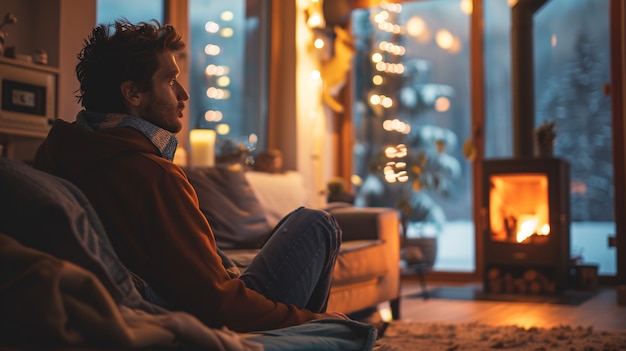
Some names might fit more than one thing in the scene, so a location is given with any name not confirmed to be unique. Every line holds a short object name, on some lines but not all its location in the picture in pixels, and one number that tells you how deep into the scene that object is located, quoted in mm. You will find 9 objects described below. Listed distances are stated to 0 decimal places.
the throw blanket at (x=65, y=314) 1021
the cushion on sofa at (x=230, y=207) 3332
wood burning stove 5188
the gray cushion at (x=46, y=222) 1157
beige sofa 3346
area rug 2934
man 1406
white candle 4133
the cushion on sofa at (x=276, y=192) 4023
